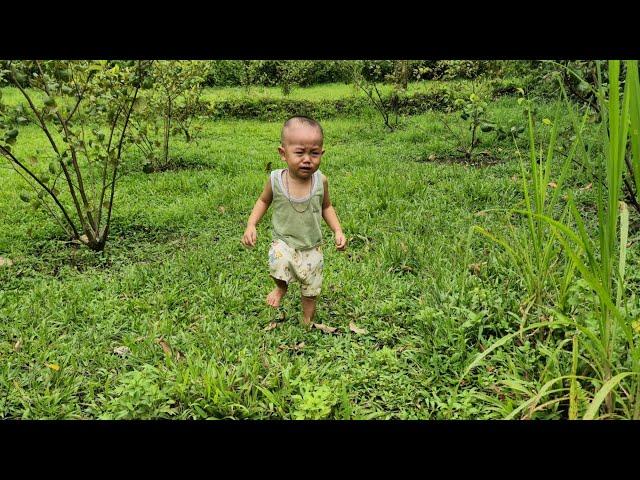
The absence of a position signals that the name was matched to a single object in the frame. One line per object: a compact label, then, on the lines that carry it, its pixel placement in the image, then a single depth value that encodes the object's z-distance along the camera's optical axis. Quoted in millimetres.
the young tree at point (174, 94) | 5996
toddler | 2752
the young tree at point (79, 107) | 3297
